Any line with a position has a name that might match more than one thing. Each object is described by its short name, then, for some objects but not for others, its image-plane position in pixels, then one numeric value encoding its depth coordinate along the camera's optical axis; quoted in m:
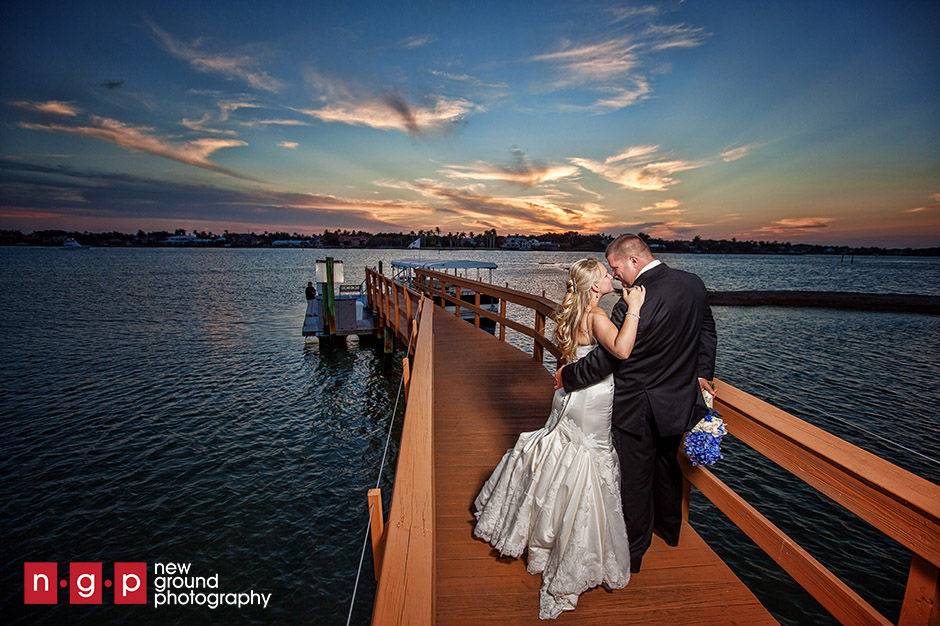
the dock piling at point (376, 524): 1.87
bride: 2.36
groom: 2.31
